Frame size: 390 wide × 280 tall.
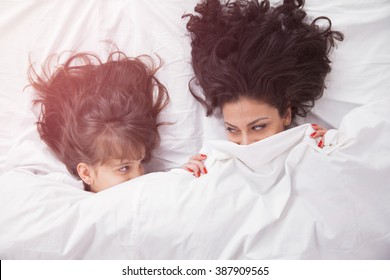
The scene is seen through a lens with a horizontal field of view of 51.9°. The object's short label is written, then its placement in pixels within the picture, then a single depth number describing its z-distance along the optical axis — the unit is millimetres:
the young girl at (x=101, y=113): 893
